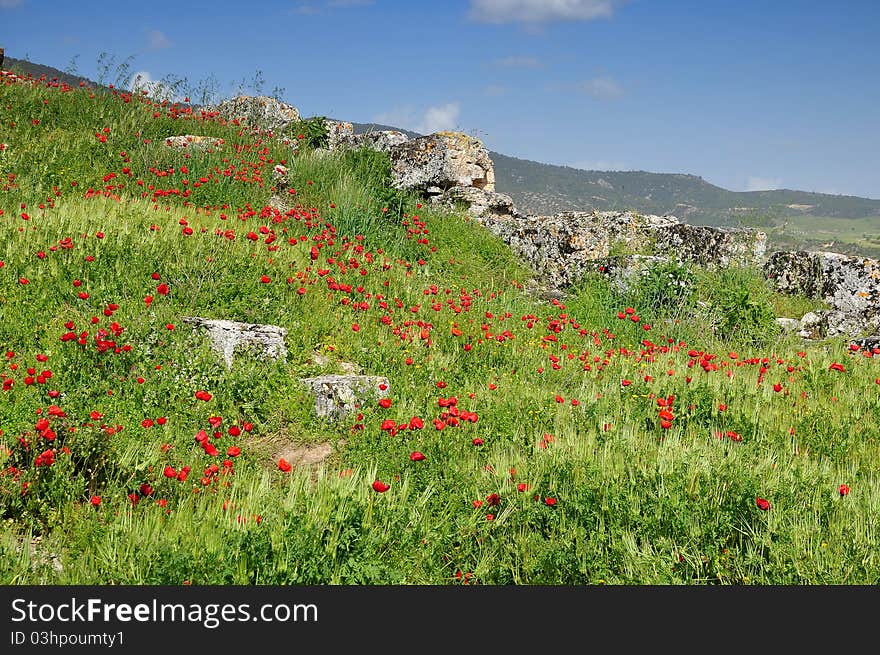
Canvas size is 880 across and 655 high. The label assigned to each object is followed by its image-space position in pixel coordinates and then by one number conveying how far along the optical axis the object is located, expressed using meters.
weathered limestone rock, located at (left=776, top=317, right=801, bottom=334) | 10.16
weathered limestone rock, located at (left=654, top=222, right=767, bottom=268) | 11.73
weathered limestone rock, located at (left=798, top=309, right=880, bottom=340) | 10.19
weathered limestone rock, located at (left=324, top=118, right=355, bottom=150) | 16.06
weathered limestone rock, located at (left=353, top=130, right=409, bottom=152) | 15.85
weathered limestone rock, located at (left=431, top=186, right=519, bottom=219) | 14.47
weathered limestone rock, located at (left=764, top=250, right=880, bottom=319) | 10.48
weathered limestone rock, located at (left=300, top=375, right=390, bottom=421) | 5.71
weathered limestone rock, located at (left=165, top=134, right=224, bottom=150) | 12.57
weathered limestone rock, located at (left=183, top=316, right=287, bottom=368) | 6.16
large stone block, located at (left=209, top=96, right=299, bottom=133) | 16.78
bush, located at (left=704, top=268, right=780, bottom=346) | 9.62
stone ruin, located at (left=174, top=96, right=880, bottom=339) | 10.63
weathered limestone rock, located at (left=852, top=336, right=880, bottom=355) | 9.02
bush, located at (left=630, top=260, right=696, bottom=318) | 10.18
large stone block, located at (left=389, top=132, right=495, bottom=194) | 14.64
